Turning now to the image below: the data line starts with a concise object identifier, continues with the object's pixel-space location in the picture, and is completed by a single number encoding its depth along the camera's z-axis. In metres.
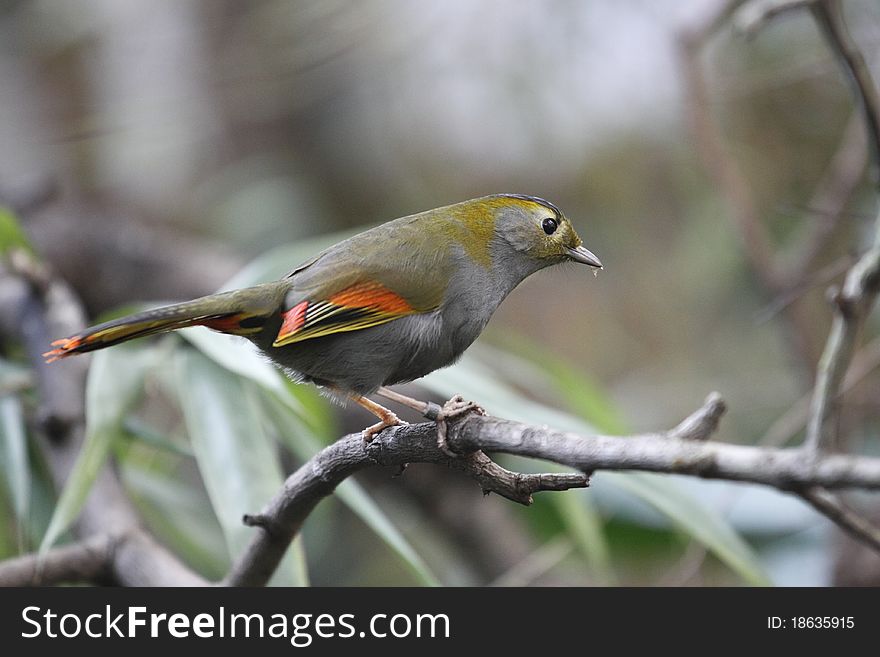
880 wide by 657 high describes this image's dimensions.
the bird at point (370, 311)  4.14
